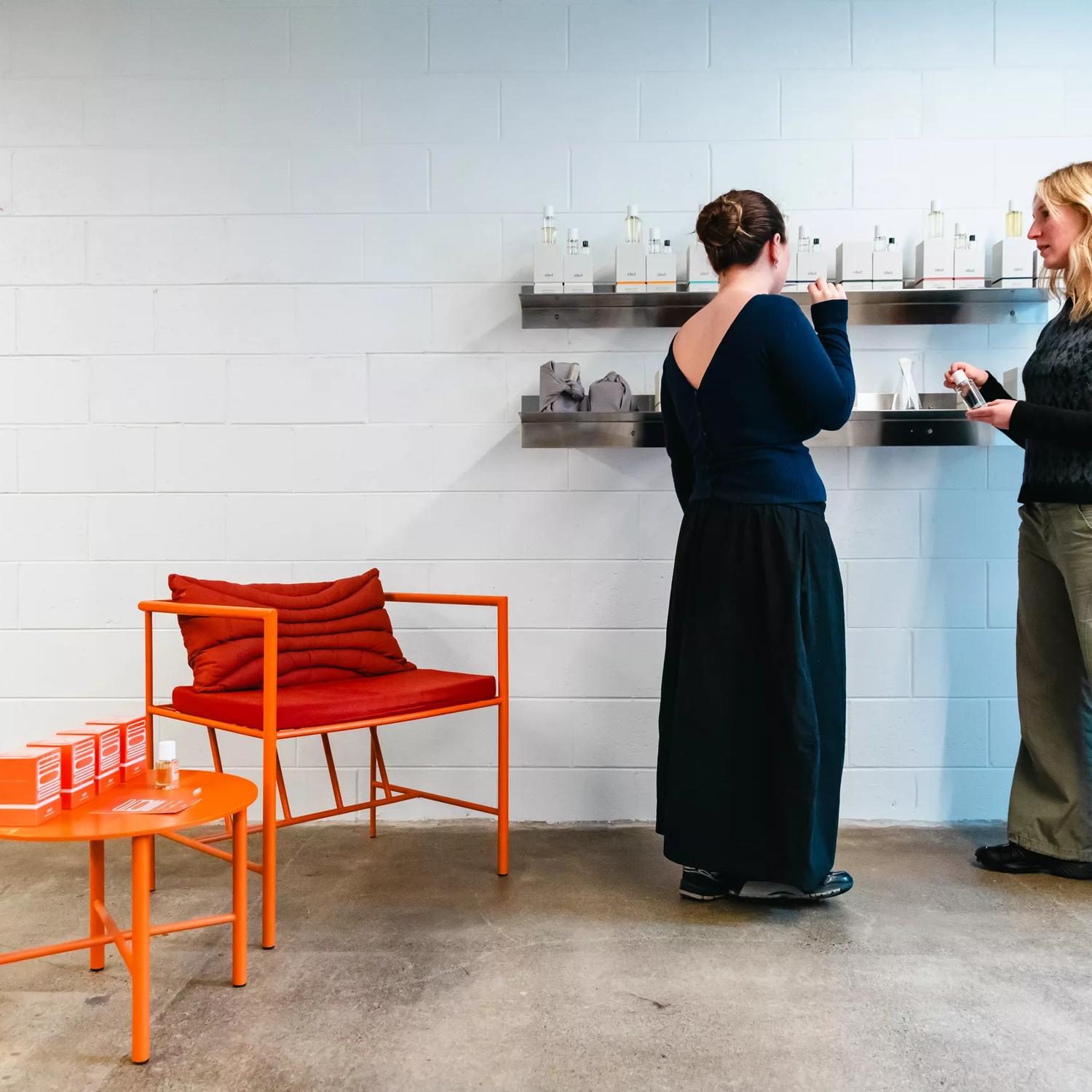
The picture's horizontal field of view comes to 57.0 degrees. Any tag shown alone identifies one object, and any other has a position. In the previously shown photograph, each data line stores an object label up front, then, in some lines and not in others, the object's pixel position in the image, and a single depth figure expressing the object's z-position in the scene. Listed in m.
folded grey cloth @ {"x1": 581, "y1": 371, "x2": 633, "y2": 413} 2.87
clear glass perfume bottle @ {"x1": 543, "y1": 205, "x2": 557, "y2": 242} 2.92
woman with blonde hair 2.43
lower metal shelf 2.87
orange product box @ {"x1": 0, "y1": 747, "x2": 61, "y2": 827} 1.68
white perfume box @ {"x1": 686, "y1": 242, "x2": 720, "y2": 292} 2.89
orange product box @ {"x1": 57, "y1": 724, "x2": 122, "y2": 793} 1.86
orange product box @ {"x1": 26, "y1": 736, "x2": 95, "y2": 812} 1.76
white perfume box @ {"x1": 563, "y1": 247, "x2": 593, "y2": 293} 2.89
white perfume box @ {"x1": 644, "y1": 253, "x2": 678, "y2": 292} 2.88
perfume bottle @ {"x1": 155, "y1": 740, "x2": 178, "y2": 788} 1.90
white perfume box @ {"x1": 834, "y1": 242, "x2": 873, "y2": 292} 2.90
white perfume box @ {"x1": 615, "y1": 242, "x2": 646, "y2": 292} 2.89
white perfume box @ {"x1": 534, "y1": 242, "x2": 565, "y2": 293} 2.89
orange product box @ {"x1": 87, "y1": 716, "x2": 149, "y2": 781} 1.95
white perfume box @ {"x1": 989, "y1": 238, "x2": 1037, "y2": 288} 2.83
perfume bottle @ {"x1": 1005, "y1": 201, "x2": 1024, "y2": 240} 2.87
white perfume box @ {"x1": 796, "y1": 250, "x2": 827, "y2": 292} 2.87
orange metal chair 2.07
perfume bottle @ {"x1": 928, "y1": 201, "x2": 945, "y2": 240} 2.93
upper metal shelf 2.91
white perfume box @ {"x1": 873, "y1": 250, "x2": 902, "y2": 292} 2.90
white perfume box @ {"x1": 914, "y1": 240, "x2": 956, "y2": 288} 2.88
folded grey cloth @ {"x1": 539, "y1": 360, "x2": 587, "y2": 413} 2.86
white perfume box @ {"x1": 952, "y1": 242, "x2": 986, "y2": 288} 2.87
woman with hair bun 2.20
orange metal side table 1.64
